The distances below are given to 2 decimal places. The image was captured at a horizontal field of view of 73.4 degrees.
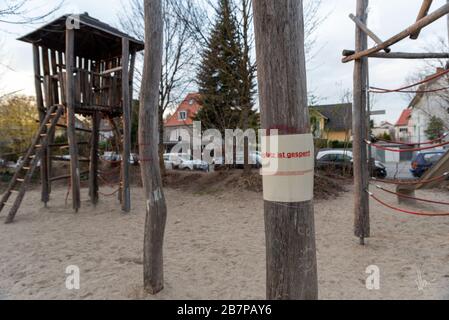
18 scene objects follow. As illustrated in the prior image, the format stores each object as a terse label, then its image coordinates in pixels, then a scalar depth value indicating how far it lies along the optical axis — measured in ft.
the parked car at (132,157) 51.75
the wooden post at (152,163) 9.67
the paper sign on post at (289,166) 4.58
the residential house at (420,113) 81.84
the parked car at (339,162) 41.39
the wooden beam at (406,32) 8.01
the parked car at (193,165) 55.45
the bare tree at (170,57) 39.81
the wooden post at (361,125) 14.43
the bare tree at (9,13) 16.74
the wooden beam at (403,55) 13.92
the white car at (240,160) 44.80
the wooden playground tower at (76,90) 21.85
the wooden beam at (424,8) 9.98
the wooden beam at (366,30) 12.66
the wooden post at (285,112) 4.58
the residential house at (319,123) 42.88
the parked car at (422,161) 38.75
